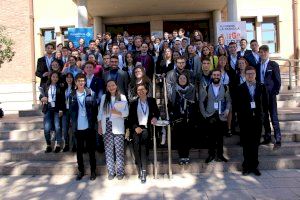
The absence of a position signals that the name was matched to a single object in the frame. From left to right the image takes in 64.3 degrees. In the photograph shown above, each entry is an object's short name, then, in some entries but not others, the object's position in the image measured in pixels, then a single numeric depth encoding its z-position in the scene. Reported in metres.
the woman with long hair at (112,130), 4.28
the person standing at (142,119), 4.27
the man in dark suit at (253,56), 5.07
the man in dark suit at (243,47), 5.67
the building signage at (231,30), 7.04
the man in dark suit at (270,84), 4.67
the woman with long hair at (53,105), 4.75
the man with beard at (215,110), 4.45
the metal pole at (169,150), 4.24
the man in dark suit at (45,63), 5.73
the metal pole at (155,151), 4.27
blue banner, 7.39
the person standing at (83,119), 4.28
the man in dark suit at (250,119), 4.28
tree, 7.31
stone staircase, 4.47
